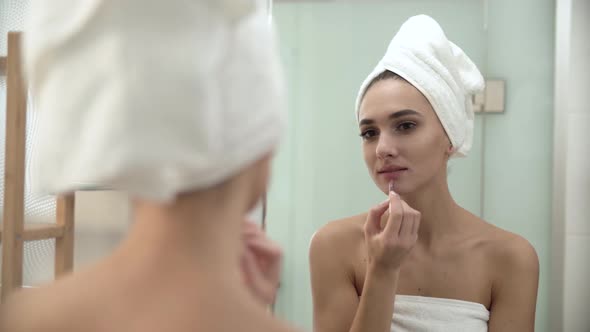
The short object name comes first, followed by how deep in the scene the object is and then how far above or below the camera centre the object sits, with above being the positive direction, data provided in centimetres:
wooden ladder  108 -3
